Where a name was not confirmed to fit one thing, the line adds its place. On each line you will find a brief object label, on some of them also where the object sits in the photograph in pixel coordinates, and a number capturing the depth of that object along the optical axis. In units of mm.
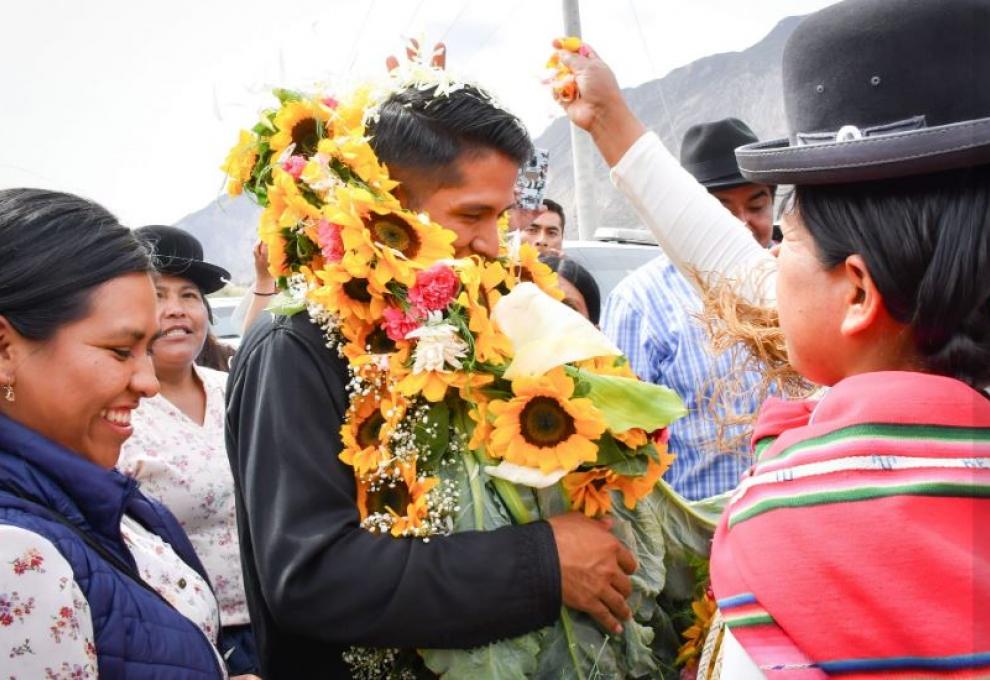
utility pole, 12180
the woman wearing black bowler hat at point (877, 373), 1034
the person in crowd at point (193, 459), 3043
